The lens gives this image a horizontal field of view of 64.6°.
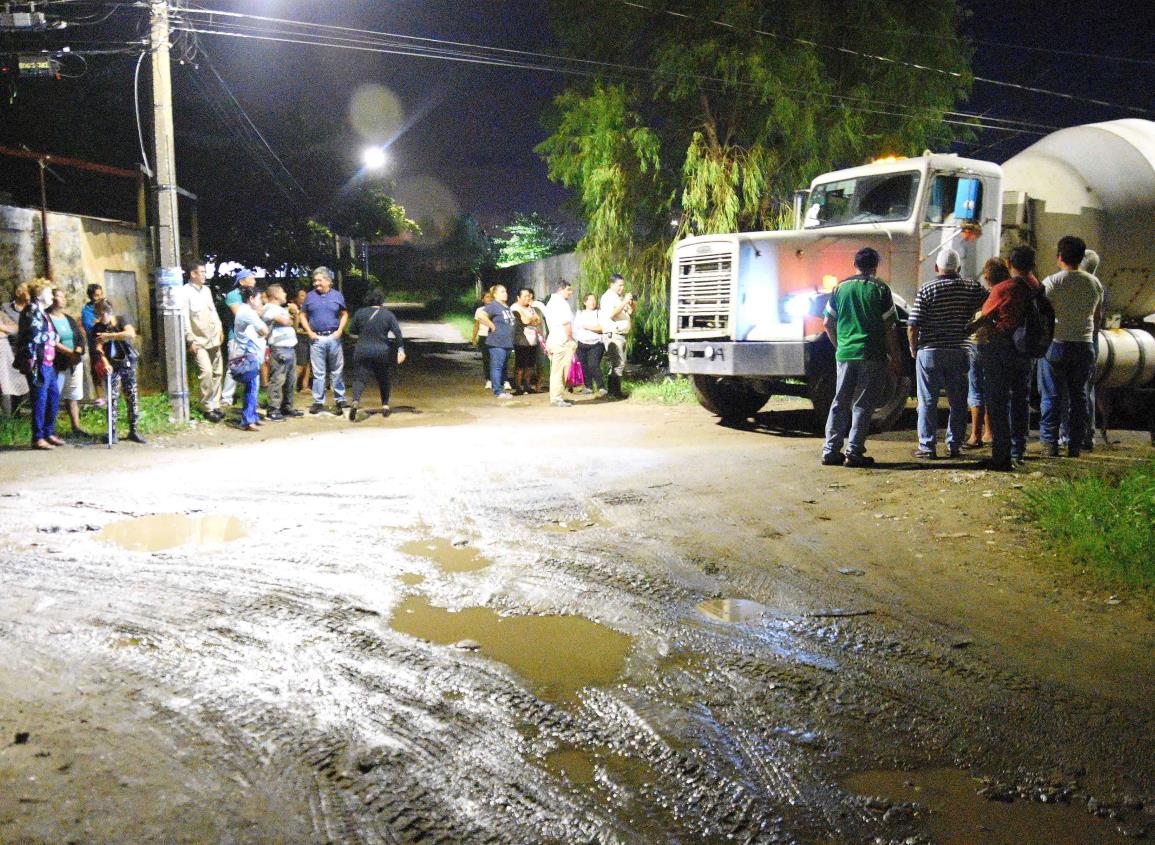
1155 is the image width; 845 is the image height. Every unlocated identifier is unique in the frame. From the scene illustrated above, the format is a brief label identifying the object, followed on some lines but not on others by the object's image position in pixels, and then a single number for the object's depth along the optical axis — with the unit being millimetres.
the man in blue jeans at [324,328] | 12742
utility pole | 11547
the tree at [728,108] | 15617
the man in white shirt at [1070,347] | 8055
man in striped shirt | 7820
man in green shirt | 7742
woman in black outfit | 12577
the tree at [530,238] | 41256
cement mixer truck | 9781
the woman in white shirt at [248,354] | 11469
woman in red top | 7414
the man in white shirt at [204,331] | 11820
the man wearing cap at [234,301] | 11736
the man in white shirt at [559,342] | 14219
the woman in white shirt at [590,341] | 14625
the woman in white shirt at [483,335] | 14727
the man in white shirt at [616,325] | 14641
